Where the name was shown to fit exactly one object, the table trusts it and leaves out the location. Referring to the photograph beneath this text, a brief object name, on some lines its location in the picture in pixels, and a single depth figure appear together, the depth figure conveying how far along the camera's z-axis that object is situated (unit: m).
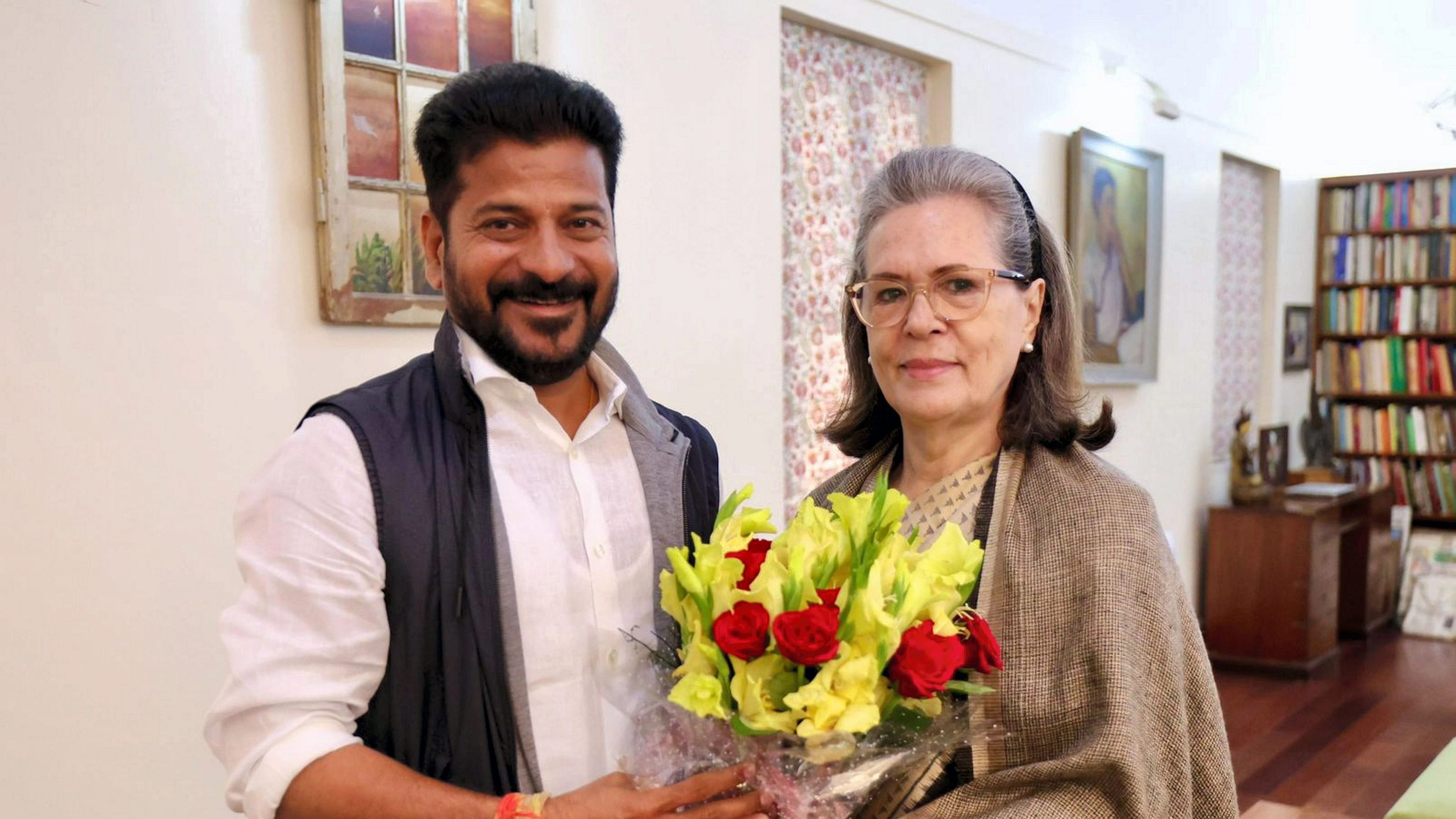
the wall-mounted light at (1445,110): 7.62
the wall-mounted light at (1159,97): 5.67
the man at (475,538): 1.36
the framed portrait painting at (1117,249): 5.27
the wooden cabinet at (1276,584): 6.08
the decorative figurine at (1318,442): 7.61
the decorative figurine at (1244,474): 6.56
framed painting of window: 2.55
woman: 1.44
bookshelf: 7.49
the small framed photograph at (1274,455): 6.69
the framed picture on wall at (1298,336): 7.71
